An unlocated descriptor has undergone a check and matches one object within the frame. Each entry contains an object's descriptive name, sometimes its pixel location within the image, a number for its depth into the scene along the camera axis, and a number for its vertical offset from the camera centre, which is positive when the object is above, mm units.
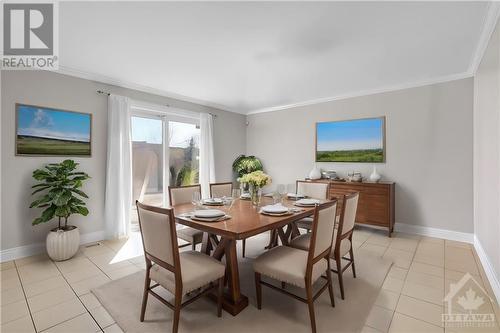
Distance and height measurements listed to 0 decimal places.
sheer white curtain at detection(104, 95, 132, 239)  3715 -63
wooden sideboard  3768 -590
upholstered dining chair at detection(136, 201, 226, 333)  1598 -769
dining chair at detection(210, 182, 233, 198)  3449 -357
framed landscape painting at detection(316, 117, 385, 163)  4215 +499
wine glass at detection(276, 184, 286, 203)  2725 -279
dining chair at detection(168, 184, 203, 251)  2648 -438
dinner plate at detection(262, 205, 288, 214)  2168 -407
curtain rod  3654 +1160
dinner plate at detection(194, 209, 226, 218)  1999 -413
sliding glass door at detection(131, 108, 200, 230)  4320 +237
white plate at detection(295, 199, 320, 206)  2529 -391
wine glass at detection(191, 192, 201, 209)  2477 -351
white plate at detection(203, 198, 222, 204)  2712 -408
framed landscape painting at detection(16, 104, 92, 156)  3029 +478
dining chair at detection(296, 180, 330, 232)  3143 -352
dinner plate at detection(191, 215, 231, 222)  1983 -449
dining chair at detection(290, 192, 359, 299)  2084 -676
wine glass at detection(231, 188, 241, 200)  2788 -333
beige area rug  1776 -1212
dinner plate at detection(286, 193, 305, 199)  3046 -387
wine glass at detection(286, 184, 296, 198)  2870 -282
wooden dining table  1739 -471
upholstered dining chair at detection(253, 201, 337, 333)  1691 -773
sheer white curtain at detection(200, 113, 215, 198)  5070 +292
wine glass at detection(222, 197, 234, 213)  2514 -428
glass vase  2541 -303
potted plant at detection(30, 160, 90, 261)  2893 -466
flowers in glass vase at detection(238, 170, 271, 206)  2492 -168
